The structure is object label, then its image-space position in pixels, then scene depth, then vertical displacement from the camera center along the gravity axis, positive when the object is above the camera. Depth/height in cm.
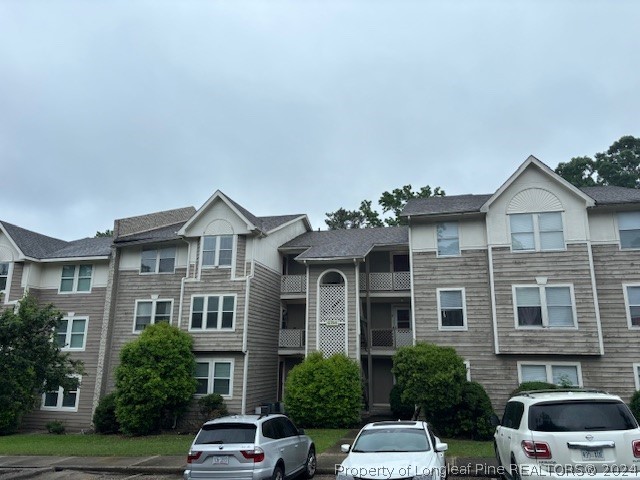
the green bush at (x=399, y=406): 2022 -169
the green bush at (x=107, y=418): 2173 -247
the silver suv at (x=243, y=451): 943 -175
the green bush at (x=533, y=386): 1727 -66
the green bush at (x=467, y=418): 1686 -183
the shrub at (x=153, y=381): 2002 -71
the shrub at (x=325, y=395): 1977 -120
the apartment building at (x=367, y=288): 1881 +363
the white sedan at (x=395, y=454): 820 -166
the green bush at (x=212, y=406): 2070 -180
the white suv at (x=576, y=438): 737 -112
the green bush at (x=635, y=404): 1649 -122
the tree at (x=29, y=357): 1392 +18
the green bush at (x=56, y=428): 2283 -309
